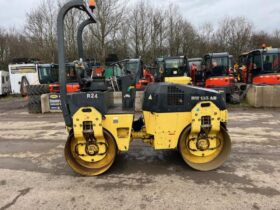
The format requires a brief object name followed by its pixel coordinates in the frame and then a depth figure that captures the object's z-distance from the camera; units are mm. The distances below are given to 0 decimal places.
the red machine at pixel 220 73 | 13641
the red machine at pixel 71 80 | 9572
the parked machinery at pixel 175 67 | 14336
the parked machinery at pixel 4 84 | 23341
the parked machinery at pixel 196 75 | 17094
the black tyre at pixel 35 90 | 13641
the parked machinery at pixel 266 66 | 12461
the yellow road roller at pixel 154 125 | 4531
